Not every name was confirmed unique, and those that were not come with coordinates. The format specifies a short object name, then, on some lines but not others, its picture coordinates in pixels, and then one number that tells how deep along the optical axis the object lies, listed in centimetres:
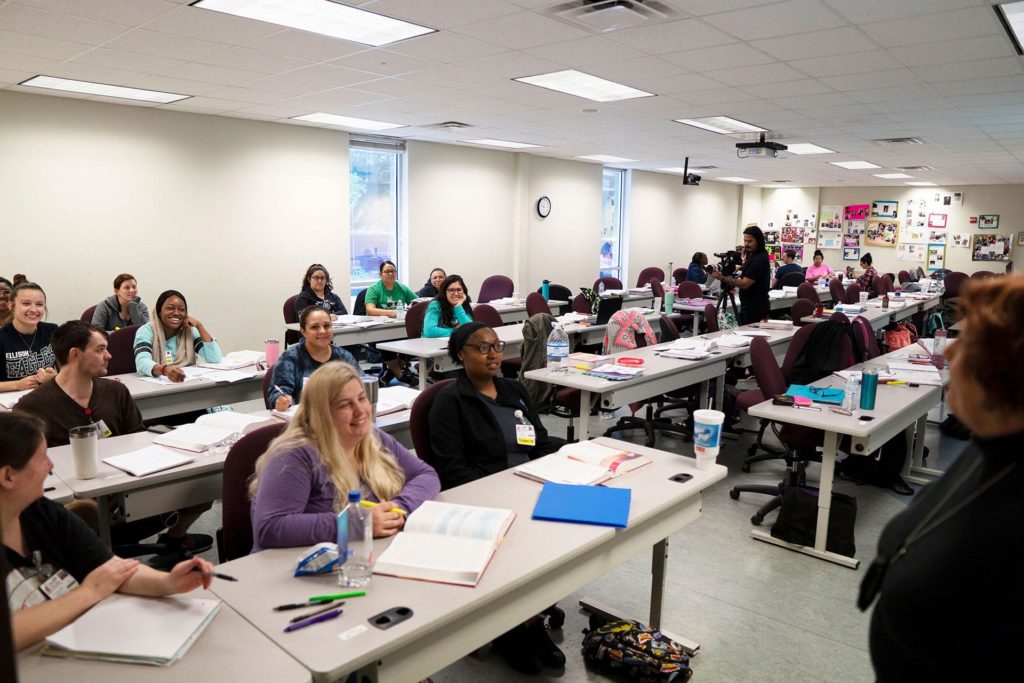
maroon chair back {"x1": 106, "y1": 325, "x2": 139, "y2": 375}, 448
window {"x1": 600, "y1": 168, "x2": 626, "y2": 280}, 1343
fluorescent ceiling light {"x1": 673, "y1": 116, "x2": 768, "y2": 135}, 721
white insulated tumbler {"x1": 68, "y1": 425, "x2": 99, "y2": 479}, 254
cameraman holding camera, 718
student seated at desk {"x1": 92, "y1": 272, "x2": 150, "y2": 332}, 546
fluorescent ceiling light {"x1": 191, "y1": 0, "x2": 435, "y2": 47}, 375
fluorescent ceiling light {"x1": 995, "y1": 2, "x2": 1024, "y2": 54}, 348
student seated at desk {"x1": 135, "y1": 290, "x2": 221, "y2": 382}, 431
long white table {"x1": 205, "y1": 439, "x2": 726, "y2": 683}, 150
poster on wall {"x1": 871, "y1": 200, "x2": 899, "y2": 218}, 1513
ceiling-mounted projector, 773
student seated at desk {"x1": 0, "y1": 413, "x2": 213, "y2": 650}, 156
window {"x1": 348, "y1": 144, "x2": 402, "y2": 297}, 946
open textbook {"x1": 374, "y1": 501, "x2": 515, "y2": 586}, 178
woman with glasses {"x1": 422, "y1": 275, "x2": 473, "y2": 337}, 602
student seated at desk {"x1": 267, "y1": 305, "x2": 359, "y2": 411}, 363
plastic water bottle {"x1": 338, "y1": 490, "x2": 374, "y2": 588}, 174
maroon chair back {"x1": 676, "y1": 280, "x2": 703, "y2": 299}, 978
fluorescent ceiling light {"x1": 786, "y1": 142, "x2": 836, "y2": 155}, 909
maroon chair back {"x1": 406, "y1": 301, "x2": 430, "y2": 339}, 644
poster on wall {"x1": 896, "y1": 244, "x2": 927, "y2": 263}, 1486
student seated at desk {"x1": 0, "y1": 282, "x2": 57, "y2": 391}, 420
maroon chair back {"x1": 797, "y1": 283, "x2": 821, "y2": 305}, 970
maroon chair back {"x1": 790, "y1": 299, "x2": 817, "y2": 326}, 739
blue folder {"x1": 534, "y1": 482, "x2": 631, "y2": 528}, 213
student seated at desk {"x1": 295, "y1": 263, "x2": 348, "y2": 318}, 668
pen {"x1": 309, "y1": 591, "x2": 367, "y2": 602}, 164
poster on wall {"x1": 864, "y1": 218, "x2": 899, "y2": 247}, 1520
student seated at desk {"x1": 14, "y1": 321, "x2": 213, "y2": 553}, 300
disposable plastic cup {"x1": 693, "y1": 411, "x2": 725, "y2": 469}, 260
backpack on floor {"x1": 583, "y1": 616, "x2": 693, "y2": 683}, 250
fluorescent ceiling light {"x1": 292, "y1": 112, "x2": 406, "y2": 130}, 763
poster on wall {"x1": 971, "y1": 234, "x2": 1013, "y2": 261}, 1384
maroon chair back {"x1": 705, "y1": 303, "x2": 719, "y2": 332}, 666
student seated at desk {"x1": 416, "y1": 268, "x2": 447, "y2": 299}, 815
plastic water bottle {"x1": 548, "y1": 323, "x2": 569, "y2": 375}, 457
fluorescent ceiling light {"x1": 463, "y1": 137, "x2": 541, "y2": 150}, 946
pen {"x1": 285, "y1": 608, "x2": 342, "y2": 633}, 153
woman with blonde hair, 197
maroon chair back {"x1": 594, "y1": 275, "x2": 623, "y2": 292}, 1064
